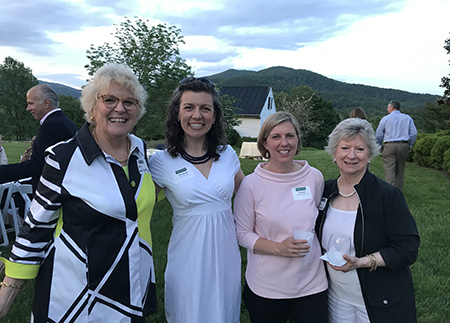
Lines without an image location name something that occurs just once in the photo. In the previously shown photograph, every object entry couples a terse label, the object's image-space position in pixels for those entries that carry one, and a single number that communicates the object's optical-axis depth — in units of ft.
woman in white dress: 6.89
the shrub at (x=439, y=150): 38.41
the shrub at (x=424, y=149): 42.19
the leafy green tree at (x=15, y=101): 168.04
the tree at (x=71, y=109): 161.66
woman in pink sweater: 6.91
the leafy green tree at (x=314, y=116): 148.66
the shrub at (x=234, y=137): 96.44
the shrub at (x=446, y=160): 34.92
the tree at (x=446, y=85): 48.32
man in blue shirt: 26.63
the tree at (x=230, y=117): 85.20
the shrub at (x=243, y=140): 90.63
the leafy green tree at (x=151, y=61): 46.78
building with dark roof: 122.11
